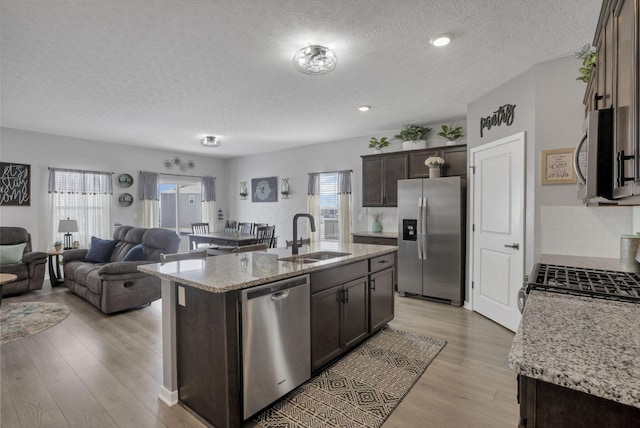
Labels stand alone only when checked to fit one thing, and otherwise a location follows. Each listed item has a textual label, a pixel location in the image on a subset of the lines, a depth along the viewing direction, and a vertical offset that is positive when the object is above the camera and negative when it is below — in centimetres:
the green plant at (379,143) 534 +112
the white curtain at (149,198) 678 +25
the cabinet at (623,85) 88 +41
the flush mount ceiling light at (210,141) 571 +125
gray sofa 387 -86
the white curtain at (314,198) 660 +22
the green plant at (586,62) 213 +100
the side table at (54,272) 512 -103
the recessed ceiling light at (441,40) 250 +137
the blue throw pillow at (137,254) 433 -63
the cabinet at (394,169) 452 +62
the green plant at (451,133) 459 +110
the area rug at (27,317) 330 -129
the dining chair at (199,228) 715 -43
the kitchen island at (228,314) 179 -74
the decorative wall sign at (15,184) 514 +44
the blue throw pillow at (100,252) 500 -68
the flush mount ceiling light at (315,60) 263 +128
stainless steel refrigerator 416 -42
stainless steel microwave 108 +18
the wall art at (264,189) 752 +48
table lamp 529 -30
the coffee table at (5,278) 350 -79
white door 329 -23
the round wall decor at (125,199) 650 +22
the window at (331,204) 614 +9
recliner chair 454 -84
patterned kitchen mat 198 -133
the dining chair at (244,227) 736 -43
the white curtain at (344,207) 612 +2
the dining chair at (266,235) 587 -51
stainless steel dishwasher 186 -85
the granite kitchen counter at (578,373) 72 -40
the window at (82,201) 566 +17
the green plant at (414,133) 503 +122
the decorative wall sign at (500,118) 337 +103
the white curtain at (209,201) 804 +21
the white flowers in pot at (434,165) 447 +62
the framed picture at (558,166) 285 +38
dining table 550 -55
